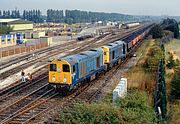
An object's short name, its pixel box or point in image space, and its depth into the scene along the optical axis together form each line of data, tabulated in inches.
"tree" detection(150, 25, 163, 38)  3298.2
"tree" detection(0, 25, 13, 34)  3590.1
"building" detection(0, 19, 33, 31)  4197.8
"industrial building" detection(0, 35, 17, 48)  2485.2
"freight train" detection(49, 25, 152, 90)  919.0
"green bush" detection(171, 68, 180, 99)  962.1
